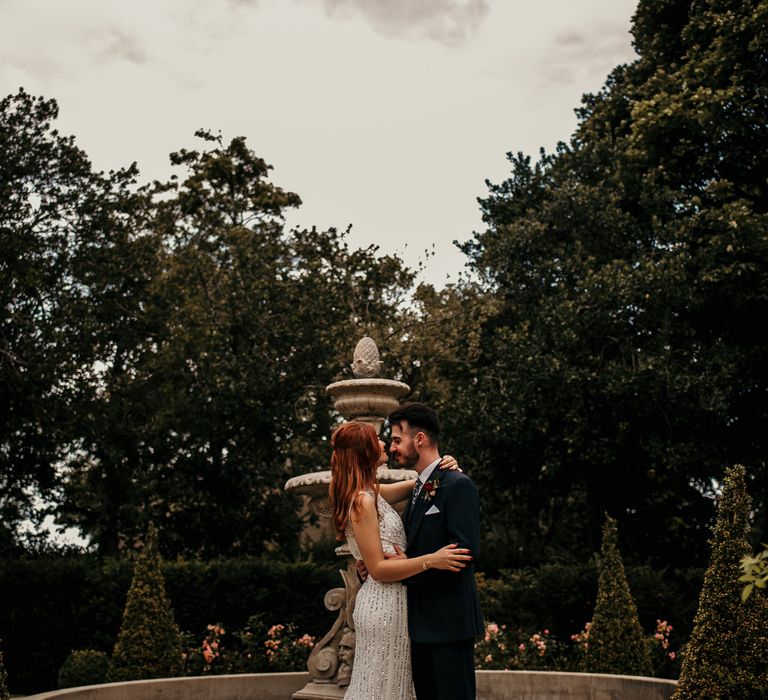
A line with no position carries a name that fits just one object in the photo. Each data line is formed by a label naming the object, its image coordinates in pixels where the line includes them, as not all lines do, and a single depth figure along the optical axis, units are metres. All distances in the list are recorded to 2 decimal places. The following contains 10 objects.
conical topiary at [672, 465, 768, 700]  7.68
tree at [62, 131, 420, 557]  21.38
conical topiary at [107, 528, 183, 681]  11.50
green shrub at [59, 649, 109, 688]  12.63
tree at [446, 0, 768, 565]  18.47
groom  4.36
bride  4.48
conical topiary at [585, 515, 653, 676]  11.27
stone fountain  7.98
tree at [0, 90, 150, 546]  19.62
